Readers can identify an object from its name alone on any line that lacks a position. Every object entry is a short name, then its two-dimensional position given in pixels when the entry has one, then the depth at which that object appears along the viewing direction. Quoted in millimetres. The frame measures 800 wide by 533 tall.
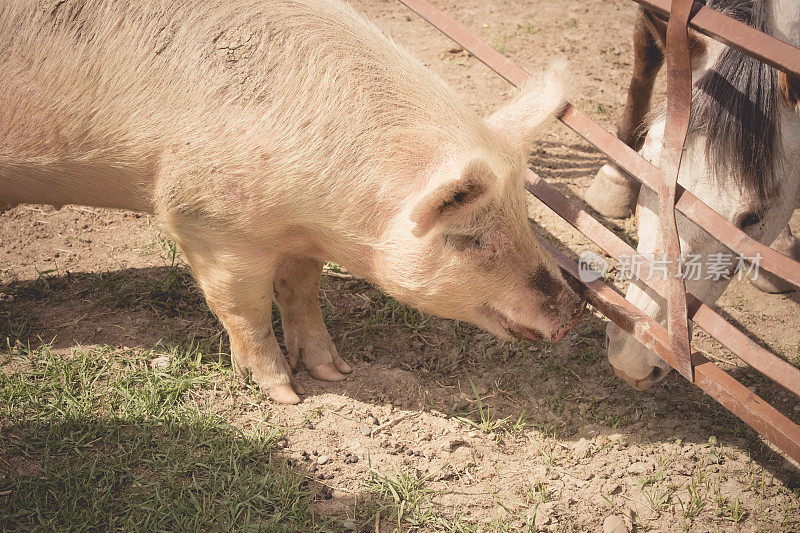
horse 2521
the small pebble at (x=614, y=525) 2592
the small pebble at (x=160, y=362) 3273
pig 2434
